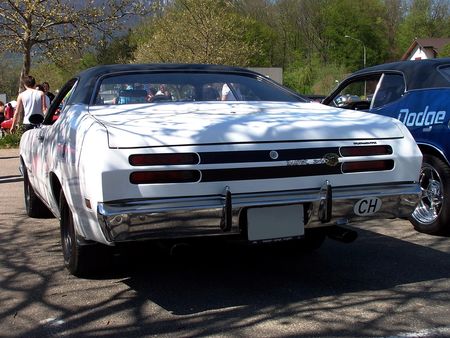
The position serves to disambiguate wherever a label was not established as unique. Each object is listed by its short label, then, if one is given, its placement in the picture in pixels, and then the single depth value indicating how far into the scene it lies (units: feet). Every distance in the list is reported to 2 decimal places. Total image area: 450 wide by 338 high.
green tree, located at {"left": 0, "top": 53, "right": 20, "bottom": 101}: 236.08
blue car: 18.39
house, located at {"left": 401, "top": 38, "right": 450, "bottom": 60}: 213.25
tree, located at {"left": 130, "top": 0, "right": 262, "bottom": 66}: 105.40
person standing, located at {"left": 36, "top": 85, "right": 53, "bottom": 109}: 40.98
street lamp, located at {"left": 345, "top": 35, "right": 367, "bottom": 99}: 244.22
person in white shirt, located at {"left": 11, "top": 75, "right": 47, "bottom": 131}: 37.81
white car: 11.39
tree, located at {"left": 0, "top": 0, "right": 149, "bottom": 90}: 57.98
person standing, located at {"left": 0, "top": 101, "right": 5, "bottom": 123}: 69.36
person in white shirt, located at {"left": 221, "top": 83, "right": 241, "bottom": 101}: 16.29
